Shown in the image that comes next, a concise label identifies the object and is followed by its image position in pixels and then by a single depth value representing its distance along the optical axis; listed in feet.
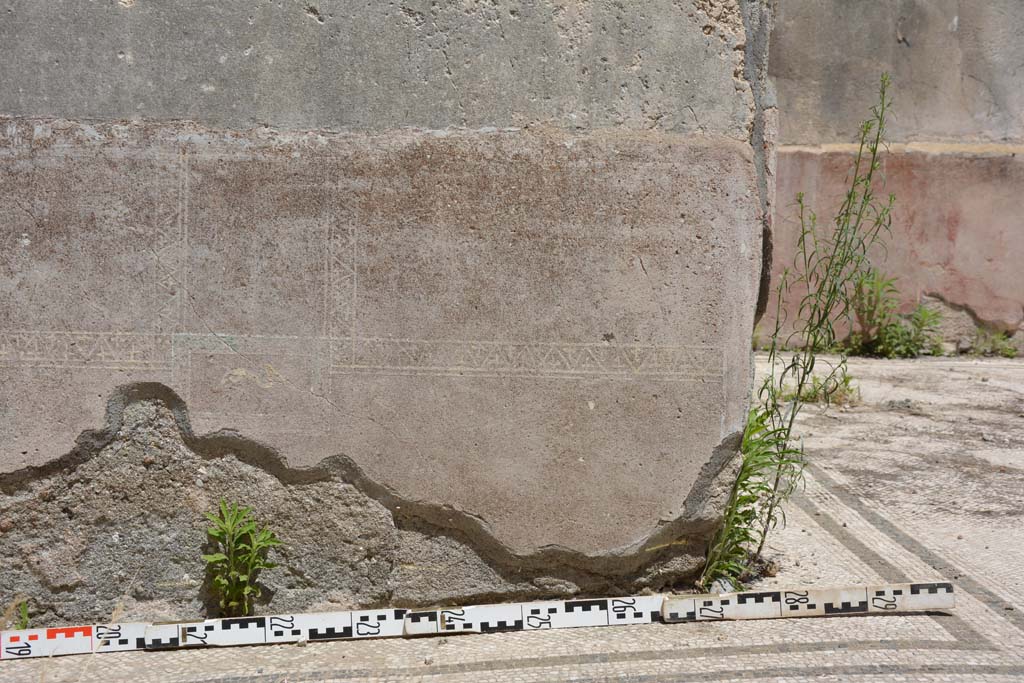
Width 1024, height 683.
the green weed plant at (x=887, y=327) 20.47
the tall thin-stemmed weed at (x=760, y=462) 8.11
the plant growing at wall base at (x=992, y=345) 20.95
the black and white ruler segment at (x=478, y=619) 7.43
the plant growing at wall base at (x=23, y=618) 7.65
